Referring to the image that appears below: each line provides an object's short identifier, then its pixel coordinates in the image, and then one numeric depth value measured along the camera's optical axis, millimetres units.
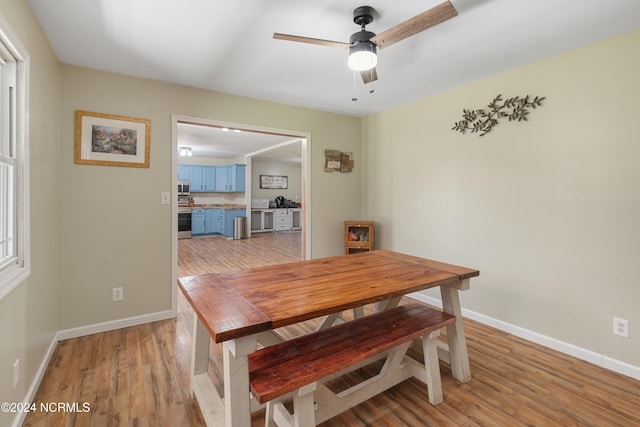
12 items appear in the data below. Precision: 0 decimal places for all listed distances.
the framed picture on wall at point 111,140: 2471
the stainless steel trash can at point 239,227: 7723
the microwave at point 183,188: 7754
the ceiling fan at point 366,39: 1576
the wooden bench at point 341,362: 1232
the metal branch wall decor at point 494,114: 2449
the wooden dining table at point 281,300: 1160
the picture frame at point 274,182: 9297
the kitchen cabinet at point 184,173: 7780
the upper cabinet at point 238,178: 7996
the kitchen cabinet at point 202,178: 8070
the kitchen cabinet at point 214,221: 8133
